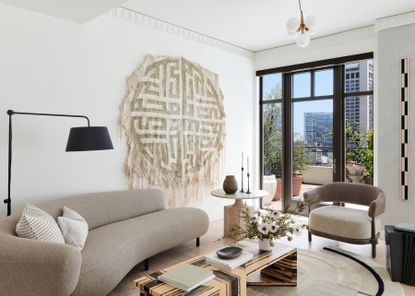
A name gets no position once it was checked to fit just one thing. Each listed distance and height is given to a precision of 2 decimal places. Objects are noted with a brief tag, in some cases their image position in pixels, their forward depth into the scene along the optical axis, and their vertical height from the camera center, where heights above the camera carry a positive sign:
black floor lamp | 2.84 +0.06
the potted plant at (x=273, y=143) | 5.71 +0.07
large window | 4.77 +0.35
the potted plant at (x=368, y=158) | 4.68 -0.17
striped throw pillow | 2.18 -0.58
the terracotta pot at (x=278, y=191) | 5.74 -0.82
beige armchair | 3.39 -0.78
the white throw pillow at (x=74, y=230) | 2.50 -0.69
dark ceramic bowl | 2.31 -0.80
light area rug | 2.65 -1.21
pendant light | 3.14 +1.22
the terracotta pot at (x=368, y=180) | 4.68 -0.49
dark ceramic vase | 4.16 -0.51
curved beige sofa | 1.90 -0.80
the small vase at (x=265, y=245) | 2.58 -0.81
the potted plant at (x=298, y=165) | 5.46 -0.32
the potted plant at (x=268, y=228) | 2.53 -0.66
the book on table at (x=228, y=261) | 2.21 -0.83
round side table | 4.05 -0.82
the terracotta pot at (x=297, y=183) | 5.48 -0.64
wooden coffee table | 1.89 -0.87
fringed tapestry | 4.03 +0.28
